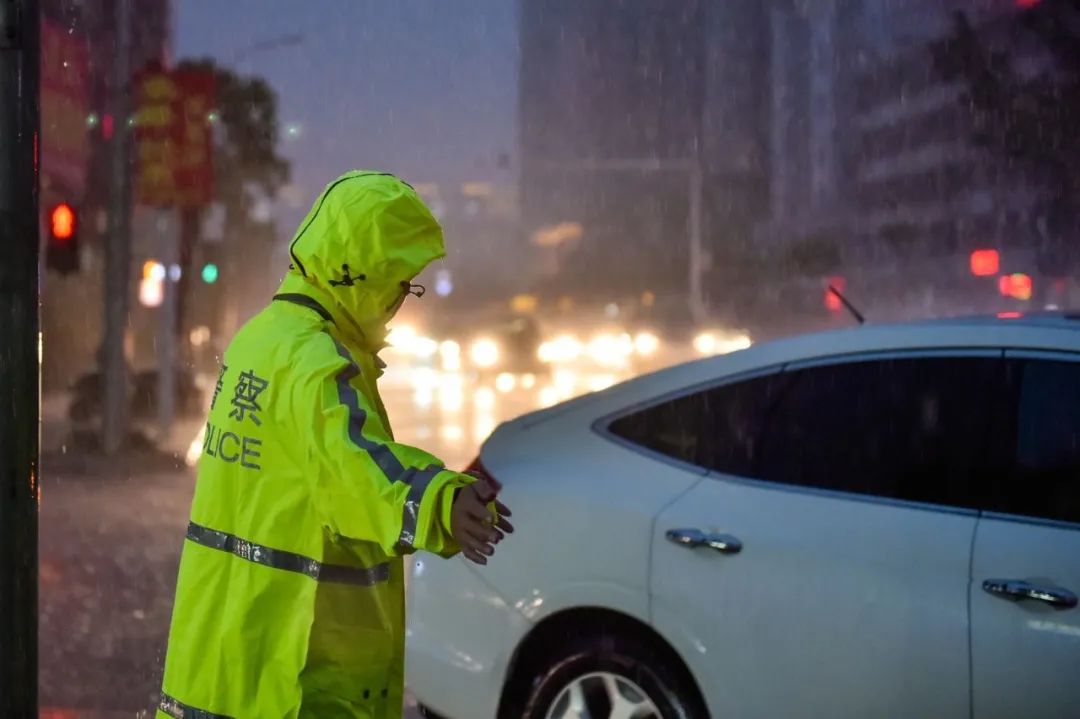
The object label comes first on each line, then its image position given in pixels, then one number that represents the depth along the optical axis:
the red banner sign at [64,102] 21.69
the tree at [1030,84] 15.59
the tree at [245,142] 36.09
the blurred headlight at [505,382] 29.88
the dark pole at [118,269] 16.95
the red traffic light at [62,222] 13.85
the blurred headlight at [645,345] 36.03
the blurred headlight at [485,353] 34.53
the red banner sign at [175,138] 17.72
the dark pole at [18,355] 3.77
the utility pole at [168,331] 18.64
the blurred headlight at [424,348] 34.53
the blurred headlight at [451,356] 36.84
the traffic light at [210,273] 21.77
